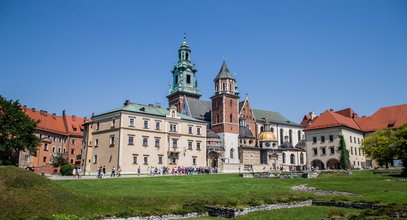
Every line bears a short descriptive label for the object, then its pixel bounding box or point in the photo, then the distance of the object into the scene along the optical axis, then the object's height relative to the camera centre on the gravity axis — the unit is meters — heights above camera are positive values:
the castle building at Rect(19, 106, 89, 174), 66.62 +5.98
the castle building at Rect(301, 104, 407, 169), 66.25 +6.52
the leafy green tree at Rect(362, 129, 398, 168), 44.50 +3.14
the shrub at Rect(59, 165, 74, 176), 49.94 -0.62
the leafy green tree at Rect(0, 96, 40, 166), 49.53 +5.06
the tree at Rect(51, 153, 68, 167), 58.81 +0.74
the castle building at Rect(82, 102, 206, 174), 55.28 +4.37
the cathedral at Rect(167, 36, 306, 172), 71.50 +8.48
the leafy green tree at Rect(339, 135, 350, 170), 63.71 +2.45
